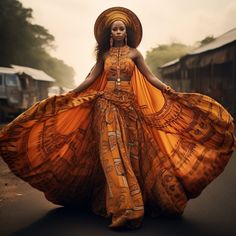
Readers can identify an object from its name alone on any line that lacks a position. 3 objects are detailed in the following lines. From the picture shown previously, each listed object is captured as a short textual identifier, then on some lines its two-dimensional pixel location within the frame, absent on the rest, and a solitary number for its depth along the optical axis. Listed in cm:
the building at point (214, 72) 1521
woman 393
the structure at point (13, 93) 1655
